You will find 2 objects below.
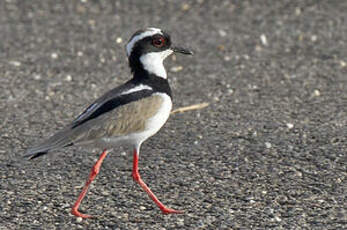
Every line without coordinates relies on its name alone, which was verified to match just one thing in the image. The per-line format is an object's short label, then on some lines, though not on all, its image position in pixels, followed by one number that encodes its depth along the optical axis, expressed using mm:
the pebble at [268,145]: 16041
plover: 12594
